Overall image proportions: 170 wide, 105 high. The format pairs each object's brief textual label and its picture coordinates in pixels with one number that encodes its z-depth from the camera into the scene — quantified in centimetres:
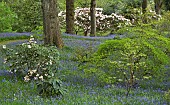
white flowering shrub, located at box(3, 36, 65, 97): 855
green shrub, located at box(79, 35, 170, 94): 929
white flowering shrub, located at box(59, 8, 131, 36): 3422
